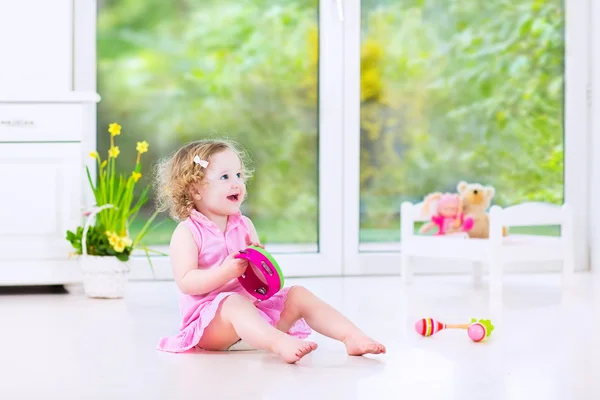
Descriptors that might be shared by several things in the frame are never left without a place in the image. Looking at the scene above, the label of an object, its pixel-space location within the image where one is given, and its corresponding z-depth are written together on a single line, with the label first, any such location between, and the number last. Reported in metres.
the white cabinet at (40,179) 4.90
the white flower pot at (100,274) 4.78
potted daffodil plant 4.80
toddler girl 2.94
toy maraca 3.29
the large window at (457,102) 6.08
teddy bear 5.30
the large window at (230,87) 5.80
